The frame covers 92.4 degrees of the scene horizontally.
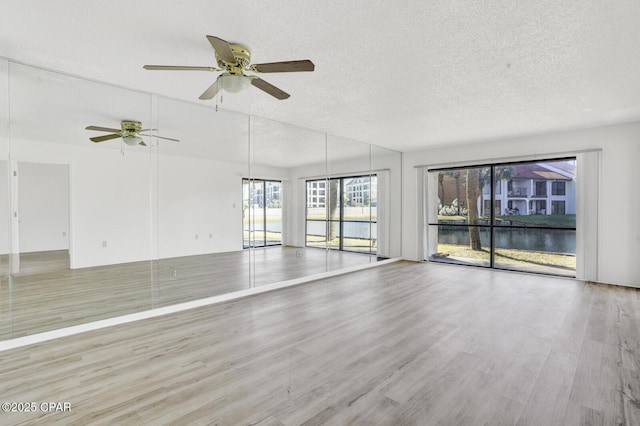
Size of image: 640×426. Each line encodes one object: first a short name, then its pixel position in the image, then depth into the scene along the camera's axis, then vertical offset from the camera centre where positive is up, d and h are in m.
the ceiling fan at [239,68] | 2.30 +1.12
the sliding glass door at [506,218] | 5.59 -0.15
